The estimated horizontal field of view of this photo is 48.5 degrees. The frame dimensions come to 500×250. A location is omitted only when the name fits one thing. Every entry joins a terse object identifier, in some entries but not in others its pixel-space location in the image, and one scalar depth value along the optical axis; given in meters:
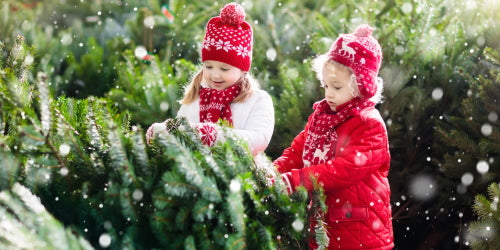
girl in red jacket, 2.49
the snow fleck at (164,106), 3.73
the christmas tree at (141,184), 1.66
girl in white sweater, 2.71
